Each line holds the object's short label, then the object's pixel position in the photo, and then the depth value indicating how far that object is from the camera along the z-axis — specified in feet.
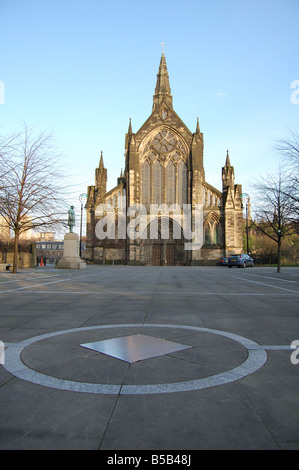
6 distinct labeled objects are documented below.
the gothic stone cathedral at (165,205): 144.25
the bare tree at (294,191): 58.08
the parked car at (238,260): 117.39
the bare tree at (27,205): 61.69
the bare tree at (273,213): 80.43
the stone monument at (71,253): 95.91
